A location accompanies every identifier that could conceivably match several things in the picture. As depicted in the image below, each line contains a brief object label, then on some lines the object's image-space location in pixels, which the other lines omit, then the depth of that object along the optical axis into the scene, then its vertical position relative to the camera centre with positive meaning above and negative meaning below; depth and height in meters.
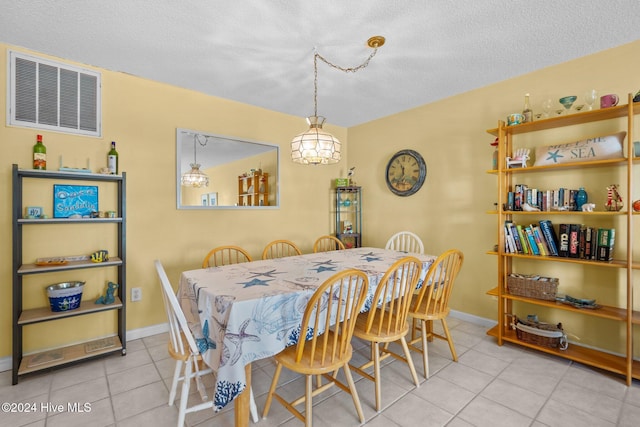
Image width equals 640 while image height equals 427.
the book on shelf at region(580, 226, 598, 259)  2.21 -0.22
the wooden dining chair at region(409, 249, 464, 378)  2.10 -0.61
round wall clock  3.53 +0.51
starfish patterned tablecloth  1.39 -0.53
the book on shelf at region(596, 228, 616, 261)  2.11 -0.21
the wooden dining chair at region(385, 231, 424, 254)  3.36 -0.35
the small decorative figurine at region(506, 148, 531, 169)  2.54 +0.48
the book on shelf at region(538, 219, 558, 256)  2.39 -0.18
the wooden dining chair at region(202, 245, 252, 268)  2.74 -0.49
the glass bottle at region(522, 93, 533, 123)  2.51 +0.85
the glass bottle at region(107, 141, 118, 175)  2.51 +0.45
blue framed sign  2.36 +0.10
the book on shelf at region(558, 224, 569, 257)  2.32 -0.21
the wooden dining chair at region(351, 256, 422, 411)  1.77 -0.70
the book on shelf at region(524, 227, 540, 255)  2.47 -0.24
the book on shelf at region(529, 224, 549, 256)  2.43 -0.23
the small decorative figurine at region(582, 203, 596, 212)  2.23 +0.05
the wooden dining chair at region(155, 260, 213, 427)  1.46 -0.69
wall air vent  2.25 +0.94
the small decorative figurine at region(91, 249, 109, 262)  2.38 -0.36
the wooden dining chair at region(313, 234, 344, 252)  3.79 -0.43
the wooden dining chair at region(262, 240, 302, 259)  3.31 -0.46
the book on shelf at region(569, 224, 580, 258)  2.27 -0.22
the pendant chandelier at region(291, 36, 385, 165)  2.06 +0.48
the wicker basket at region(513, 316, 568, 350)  2.33 -0.97
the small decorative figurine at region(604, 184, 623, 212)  2.13 +0.10
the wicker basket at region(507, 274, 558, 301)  2.38 -0.60
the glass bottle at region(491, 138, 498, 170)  2.69 +0.52
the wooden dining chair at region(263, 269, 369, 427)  1.45 -0.75
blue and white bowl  2.18 -0.63
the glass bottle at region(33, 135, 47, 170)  2.20 +0.43
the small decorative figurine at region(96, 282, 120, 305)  2.44 -0.71
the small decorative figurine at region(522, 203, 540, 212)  2.47 +0.05
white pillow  2.15 +0.49
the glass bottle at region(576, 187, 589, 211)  2.28 +0.12
